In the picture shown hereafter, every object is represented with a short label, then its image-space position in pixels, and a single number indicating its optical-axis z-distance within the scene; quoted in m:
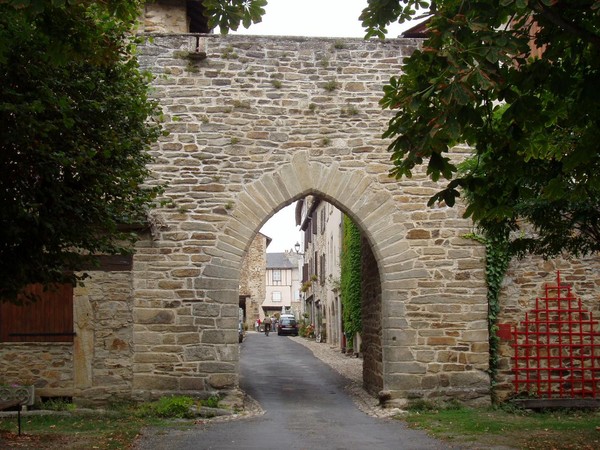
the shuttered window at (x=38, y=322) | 11.02
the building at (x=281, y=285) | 71.12
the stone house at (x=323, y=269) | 26.27
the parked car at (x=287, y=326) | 41.59
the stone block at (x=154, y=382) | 10.71
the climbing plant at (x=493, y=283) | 11.09
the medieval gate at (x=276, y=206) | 10.88
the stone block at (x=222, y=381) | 10.75
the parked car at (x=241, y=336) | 31.34
